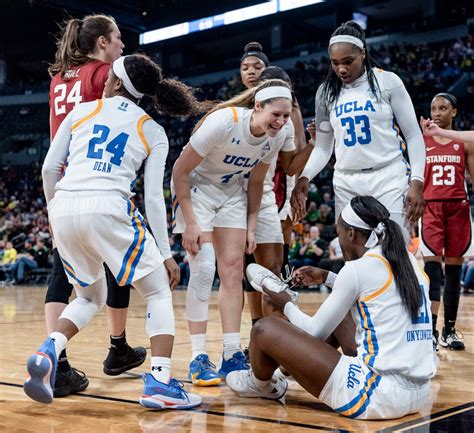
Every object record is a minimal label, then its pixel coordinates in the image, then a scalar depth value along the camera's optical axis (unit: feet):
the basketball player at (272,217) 12.54
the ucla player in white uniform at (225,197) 10.93
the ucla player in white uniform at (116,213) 9.07
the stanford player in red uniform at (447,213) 15.67
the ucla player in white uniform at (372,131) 11.41
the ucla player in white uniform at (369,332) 8.43
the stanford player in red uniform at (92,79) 11.05
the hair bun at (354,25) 11.65
